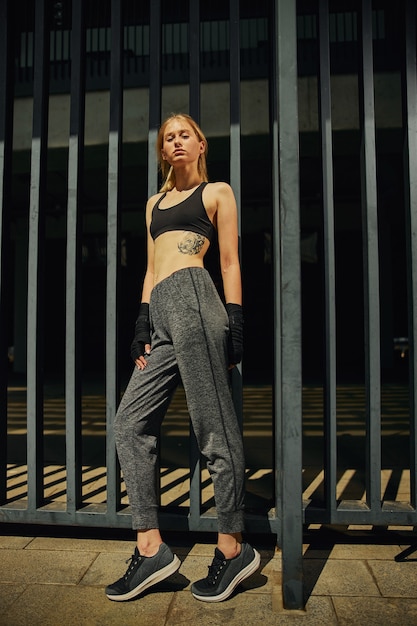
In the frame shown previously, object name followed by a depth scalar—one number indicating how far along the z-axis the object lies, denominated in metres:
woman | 2.11
